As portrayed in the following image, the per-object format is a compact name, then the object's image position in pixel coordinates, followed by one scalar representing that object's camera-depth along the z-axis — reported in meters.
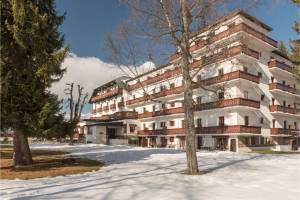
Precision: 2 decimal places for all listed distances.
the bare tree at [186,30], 10.74
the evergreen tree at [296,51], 27.13
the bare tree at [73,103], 38.19
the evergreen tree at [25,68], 12.22
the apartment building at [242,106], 26.85
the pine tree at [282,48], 42.77
